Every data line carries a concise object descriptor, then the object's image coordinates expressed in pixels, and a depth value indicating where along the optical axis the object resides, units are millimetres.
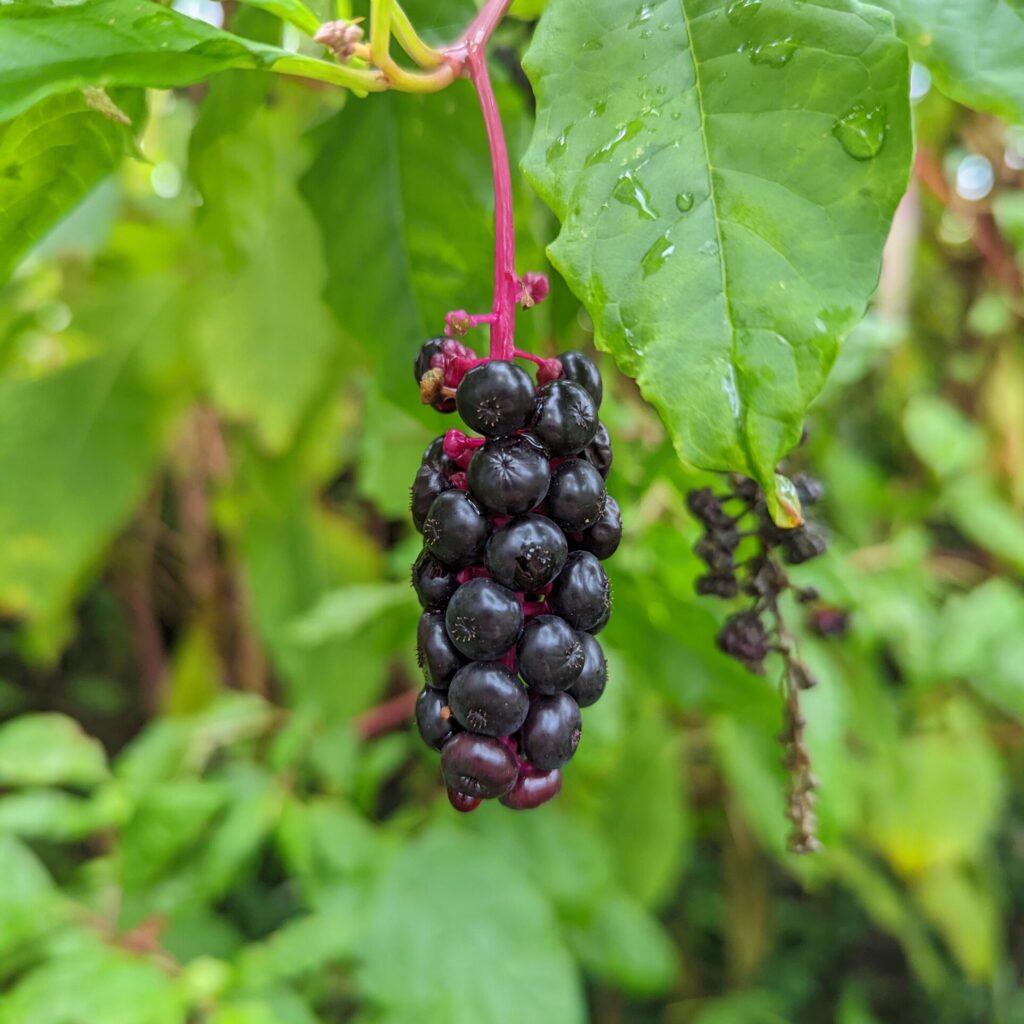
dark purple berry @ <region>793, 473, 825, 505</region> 172
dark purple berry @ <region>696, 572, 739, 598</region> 174
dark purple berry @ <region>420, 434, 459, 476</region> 149
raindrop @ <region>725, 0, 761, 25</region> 146
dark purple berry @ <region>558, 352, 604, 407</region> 150
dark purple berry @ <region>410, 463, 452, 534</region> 146
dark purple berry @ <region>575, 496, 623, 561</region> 147
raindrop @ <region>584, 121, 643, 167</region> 142
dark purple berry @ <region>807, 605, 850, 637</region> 282
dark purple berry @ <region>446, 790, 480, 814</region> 142
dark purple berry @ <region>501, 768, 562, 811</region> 146
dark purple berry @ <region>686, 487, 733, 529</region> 174
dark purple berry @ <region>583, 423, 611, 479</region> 152
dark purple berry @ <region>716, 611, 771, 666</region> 173
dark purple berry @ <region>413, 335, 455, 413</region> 149
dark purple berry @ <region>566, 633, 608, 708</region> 145
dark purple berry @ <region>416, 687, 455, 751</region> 145
